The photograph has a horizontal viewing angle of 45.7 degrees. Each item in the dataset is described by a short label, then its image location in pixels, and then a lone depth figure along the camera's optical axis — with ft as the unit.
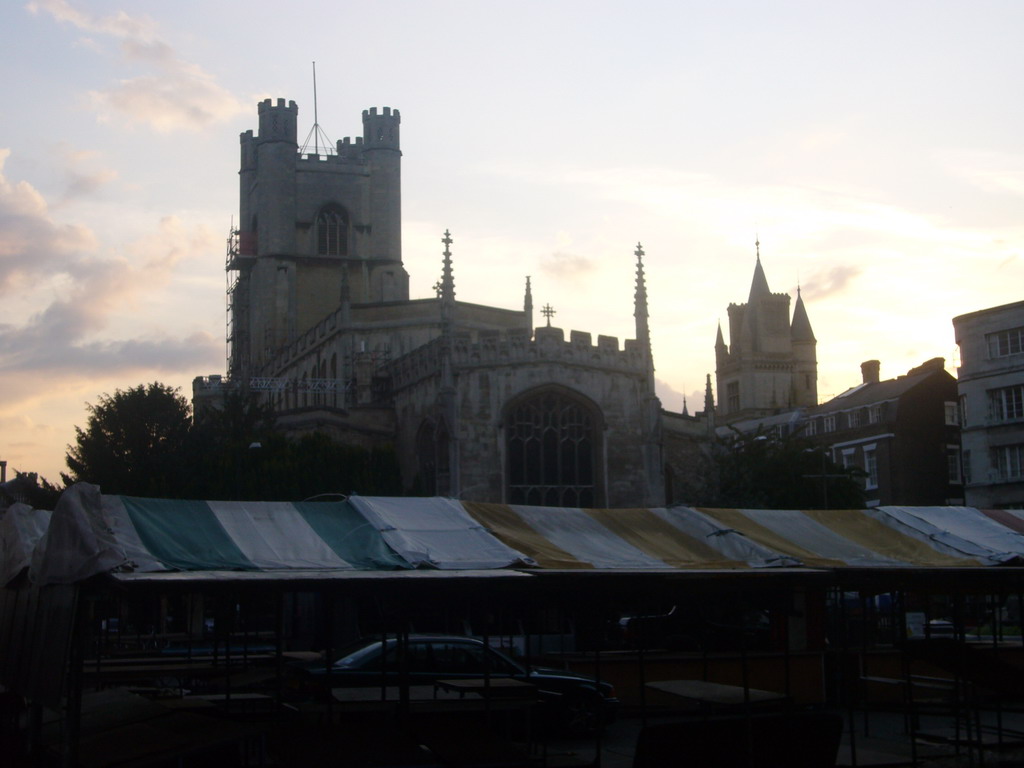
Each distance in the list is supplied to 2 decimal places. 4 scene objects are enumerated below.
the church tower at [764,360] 362.33
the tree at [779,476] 131.54
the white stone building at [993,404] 155.22
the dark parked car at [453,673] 47.44
